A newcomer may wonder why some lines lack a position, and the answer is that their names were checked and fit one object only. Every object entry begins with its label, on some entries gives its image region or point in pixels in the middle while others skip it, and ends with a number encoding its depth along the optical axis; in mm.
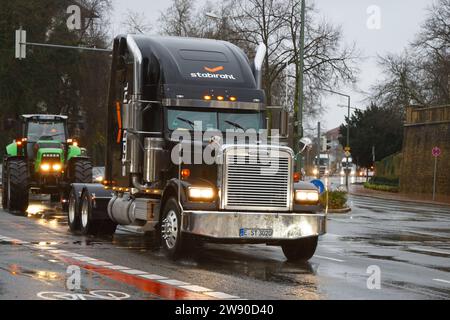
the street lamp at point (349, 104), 50822
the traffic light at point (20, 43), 35031
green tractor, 28219
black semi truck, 15070
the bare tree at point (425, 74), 72625
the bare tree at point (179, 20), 63619
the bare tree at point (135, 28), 65556
